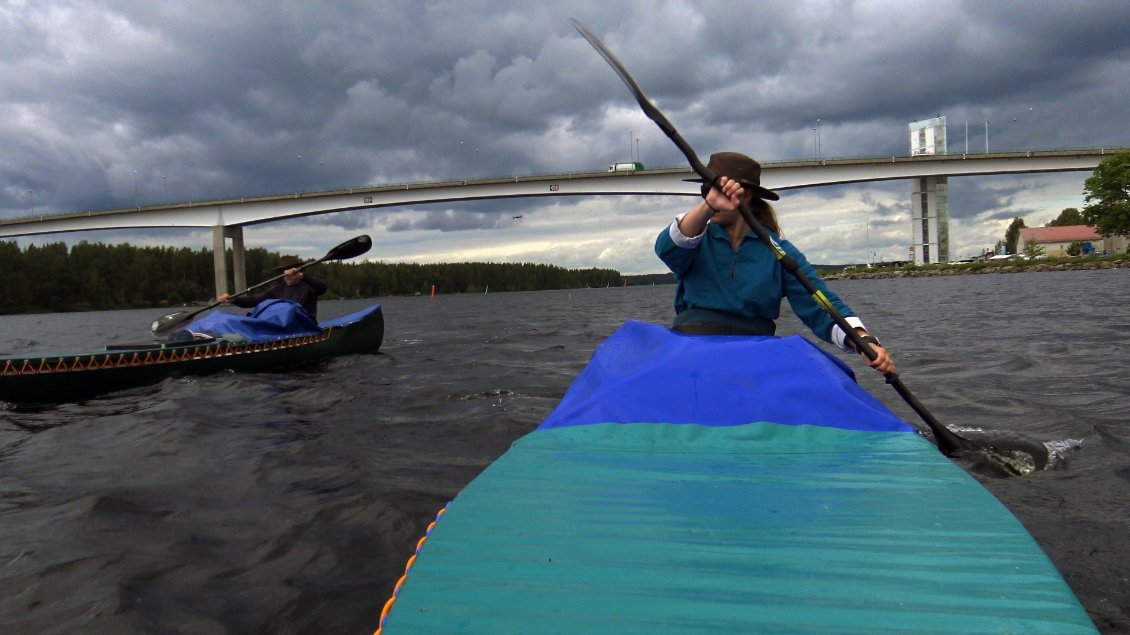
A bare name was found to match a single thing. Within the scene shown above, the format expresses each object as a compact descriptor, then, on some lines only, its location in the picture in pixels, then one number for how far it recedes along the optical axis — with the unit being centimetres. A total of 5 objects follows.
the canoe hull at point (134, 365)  706
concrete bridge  4941
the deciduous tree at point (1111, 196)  5459
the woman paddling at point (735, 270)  383
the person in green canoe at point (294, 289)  1102
